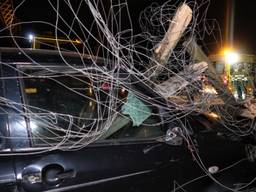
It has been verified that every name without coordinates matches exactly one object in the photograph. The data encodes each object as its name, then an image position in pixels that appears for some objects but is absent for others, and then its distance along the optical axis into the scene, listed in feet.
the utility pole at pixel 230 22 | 30.40
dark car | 4.06
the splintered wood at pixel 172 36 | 5.59
